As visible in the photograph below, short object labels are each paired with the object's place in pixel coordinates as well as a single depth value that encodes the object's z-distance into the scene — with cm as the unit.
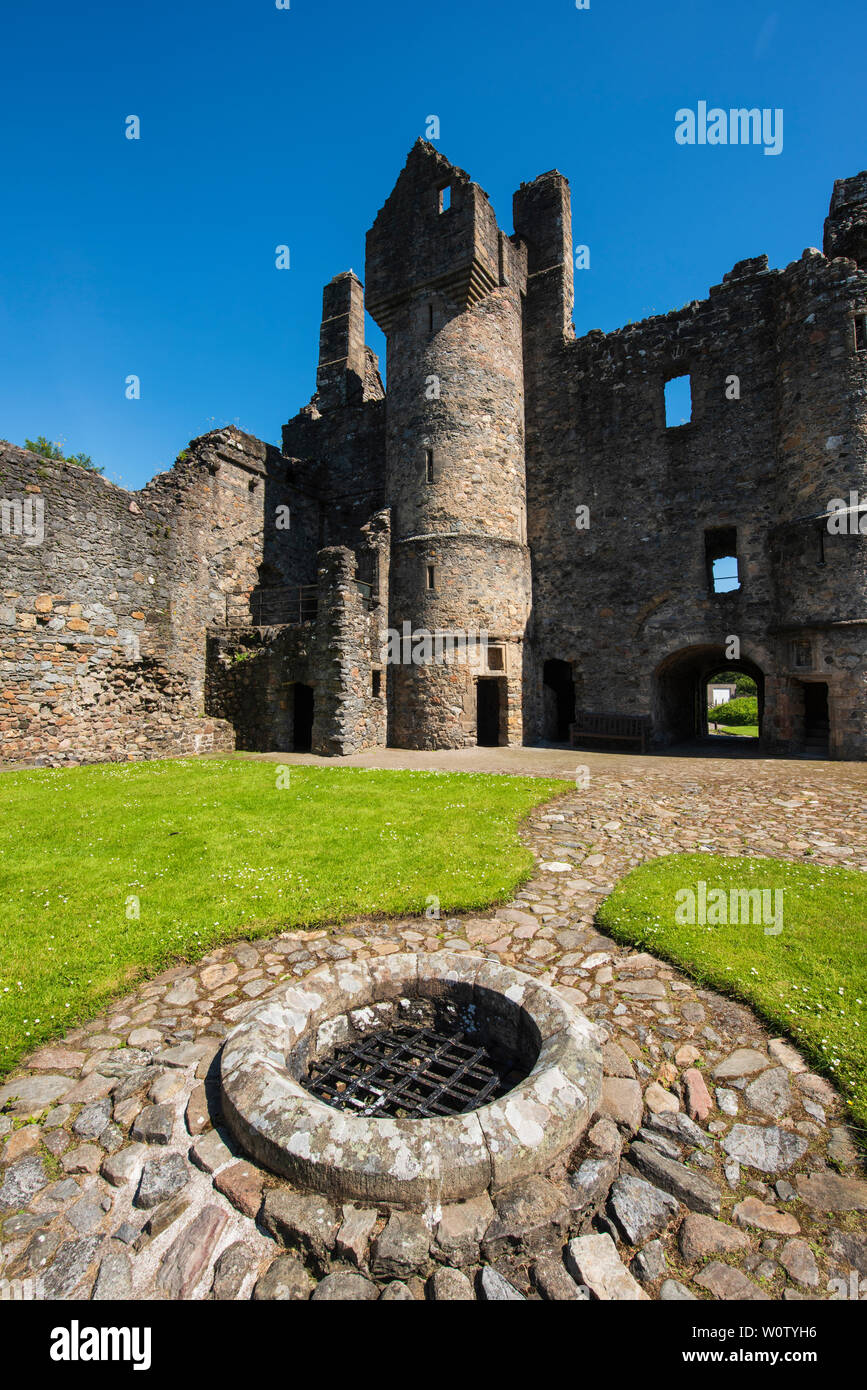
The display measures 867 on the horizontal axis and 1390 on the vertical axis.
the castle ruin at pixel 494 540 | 1605
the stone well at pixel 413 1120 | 266
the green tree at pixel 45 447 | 3847
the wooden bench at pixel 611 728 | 1967
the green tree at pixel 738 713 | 4444
